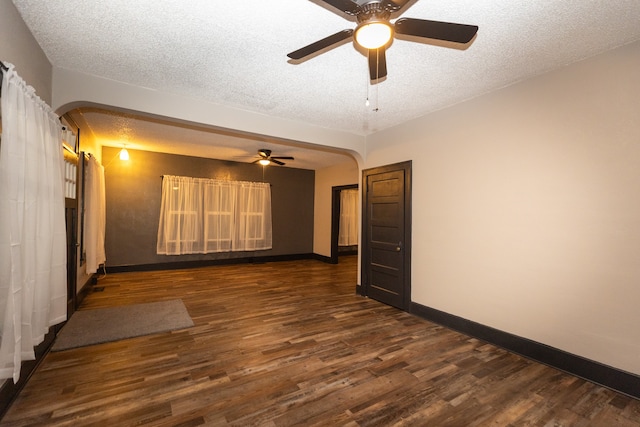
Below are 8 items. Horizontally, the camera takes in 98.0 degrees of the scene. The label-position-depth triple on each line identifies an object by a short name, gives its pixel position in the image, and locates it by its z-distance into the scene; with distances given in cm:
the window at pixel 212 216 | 657
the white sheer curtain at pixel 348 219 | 938
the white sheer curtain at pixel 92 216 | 435
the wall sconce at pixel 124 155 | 551
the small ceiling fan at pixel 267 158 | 596
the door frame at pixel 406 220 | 398
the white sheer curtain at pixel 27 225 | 162
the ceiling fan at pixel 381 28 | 154
